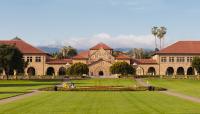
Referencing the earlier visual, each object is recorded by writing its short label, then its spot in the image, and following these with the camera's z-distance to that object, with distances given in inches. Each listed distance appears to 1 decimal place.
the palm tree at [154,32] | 7076.8
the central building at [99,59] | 5669.3
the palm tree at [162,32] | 7037.4
